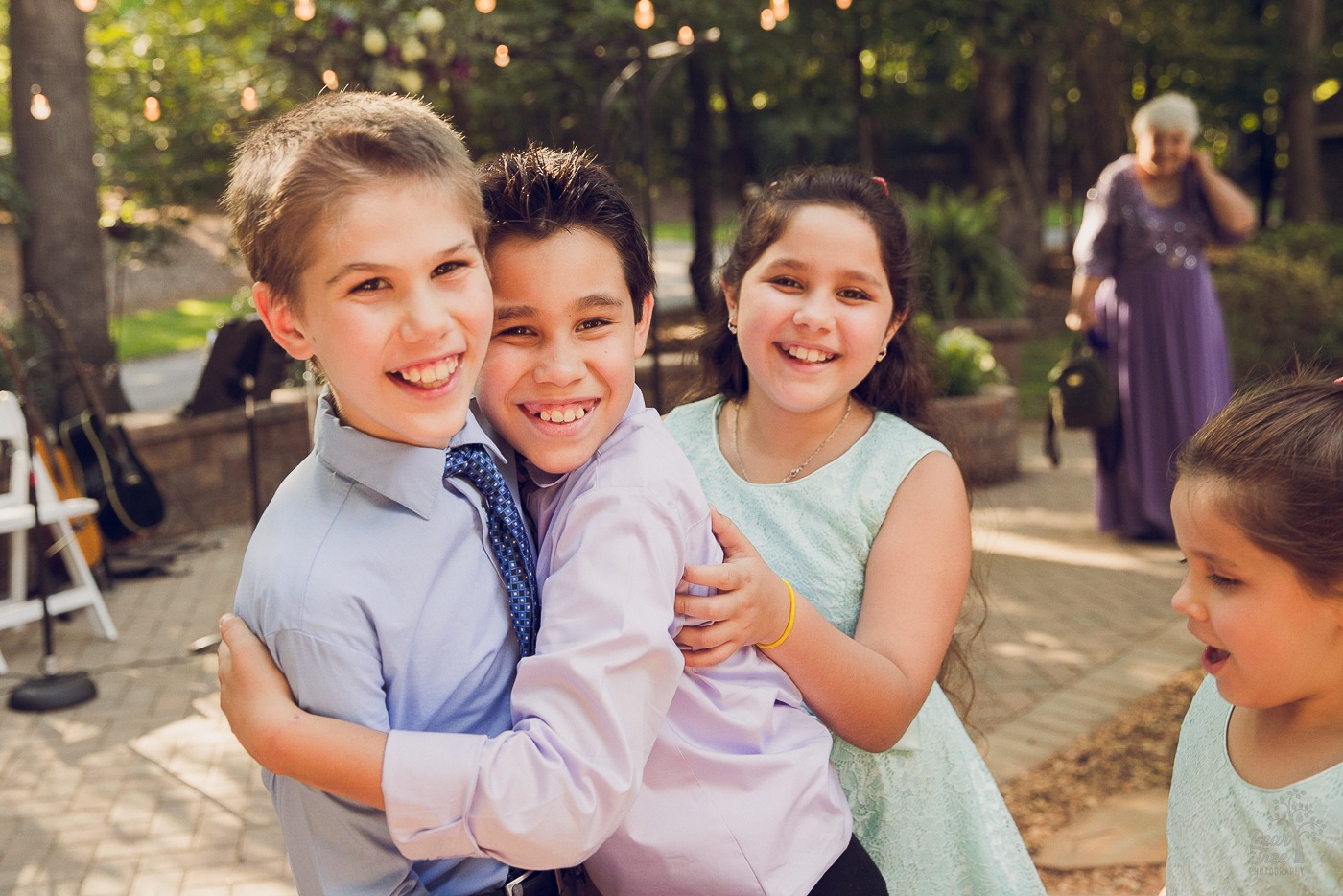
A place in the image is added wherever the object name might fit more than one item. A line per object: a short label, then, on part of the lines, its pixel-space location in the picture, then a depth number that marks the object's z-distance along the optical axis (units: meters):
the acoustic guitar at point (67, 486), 5.78
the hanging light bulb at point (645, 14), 5.79
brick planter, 7.75
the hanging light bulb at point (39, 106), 5.96
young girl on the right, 1.37
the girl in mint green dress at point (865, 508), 1.90
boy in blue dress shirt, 1.29
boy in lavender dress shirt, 1.26
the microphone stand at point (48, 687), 4.64
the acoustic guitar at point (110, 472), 6.25
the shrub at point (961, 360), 8.00
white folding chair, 5.19
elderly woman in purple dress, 5.89
